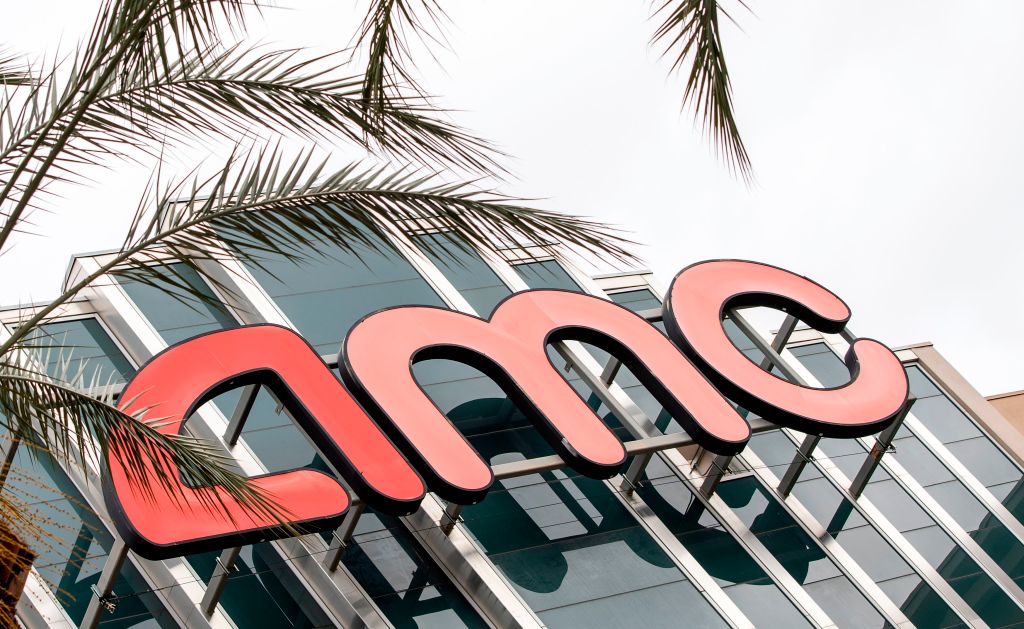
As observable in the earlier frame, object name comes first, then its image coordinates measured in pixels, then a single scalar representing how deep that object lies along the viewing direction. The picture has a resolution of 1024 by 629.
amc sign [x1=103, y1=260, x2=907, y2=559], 13.80
